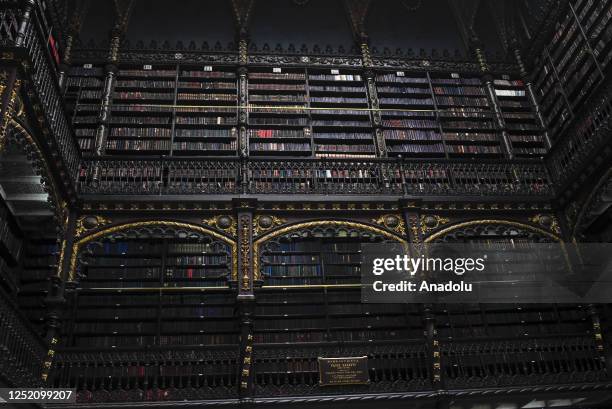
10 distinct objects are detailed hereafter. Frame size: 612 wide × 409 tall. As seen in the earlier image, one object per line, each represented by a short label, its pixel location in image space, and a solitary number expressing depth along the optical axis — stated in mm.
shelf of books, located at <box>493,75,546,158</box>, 8320
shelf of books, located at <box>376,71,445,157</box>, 8125
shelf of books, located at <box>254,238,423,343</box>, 6648
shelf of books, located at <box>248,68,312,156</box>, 7859
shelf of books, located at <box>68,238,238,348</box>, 6402
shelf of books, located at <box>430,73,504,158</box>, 8188
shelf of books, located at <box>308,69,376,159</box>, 7977
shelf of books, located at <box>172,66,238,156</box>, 7744
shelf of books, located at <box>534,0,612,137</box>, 7105
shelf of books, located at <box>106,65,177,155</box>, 7668
